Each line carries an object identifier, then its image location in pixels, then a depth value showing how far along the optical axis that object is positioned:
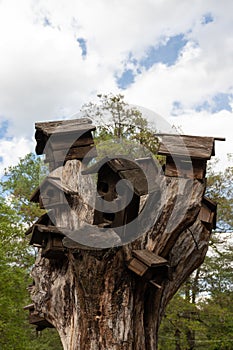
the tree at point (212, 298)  14.70
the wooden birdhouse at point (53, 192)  5.05
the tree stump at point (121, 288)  4.00
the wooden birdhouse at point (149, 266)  3.95
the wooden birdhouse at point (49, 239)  4.61
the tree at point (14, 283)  10.96
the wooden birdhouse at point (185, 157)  4.19
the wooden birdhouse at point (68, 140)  5.15
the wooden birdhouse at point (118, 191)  4.25
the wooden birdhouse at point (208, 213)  4.98
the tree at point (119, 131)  6.36
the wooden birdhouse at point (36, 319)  5.49
